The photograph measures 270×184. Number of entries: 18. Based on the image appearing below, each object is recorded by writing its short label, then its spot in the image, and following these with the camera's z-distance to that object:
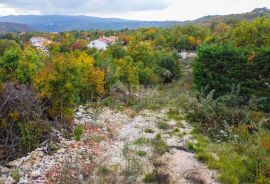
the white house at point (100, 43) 48.20
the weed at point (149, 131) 9.11
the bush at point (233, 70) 12.82
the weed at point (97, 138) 7.66
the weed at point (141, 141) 7.83
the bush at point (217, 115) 9.41
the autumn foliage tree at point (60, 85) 8.34
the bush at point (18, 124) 6.58
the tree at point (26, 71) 8.99
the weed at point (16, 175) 5.48
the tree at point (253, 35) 18.30
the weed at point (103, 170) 6.03
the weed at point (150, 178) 6.02
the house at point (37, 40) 57.99
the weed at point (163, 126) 9.76
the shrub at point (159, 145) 7.51
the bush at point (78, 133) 7.54
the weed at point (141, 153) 7.13
